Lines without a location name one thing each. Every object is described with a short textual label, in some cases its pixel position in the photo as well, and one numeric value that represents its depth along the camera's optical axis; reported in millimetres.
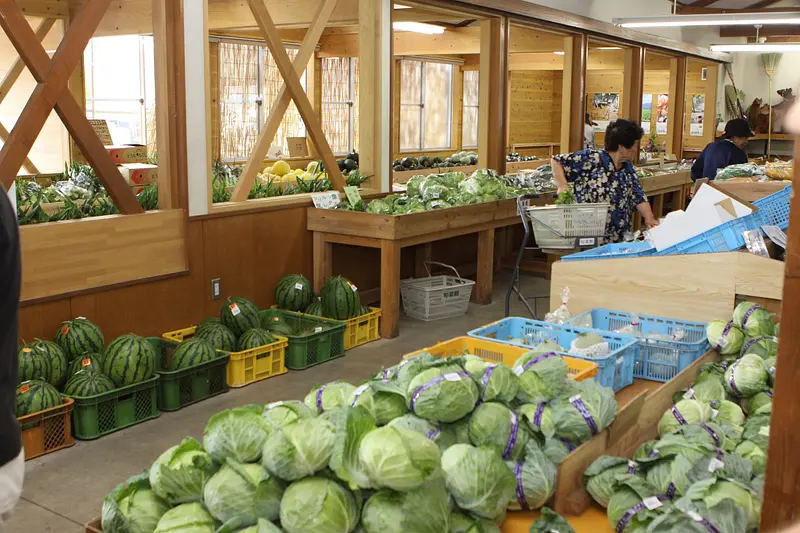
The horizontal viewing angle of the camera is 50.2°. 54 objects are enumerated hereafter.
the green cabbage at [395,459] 1945
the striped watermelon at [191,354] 5004
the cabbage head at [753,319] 3768
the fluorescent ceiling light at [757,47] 12387
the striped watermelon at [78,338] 4801
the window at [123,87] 11422
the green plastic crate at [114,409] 4445
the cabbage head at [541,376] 2643
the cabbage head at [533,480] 2375
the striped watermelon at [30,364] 4426
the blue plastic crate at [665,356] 3680
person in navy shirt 8961
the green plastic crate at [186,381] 4891
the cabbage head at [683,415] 2914
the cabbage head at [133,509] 2195
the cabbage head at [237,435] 2178
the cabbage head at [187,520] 2094
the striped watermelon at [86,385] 4445
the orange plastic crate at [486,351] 3277
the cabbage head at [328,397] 2533
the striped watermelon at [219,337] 5340
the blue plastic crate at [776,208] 4695
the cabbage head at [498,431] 2377
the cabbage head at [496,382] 2527
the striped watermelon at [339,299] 6234
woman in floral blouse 6129
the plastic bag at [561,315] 4174
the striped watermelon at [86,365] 4594
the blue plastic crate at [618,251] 4621
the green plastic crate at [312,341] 5680
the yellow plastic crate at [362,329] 6246
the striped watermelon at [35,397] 4191
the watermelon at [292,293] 6320
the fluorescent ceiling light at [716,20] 9195
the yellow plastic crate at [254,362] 5301
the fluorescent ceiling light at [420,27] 10305
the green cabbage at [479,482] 2152
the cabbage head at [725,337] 3691
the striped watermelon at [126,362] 4633
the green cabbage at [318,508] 1945
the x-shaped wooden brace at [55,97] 4711
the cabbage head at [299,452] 2029
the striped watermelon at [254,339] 5410
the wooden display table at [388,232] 6355
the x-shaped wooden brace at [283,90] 6254
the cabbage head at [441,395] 2373
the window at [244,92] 11656
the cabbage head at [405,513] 1967
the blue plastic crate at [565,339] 3367
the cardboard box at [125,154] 7605
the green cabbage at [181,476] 2186
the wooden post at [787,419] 1493
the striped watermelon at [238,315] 5598
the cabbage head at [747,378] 3215
